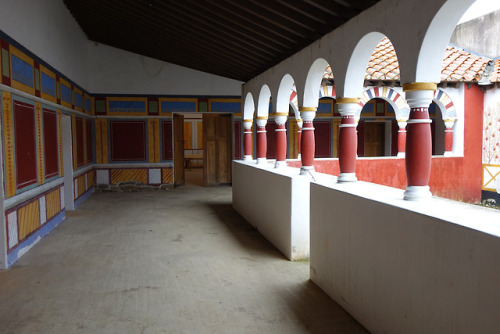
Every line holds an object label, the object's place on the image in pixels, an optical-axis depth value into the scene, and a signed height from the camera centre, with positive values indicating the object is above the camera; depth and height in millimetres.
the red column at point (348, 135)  4492 +73
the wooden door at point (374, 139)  14198 +92
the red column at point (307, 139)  5699 +46
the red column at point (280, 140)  7035 +45
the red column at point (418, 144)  3260 -21
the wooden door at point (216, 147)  12656 -111
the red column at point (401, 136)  10094 +128
